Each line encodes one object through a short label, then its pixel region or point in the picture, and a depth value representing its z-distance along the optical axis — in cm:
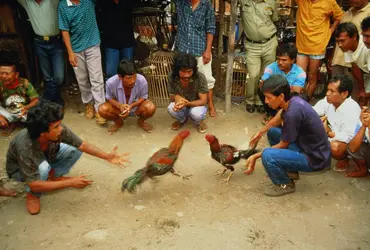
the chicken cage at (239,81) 616
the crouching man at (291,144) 316
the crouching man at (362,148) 340
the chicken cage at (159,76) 594
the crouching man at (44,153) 296
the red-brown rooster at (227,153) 381
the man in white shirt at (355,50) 439
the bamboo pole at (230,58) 502
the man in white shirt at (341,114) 367
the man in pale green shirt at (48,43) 474
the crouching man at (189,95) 471
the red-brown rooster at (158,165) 352
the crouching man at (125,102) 471
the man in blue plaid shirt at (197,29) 504
